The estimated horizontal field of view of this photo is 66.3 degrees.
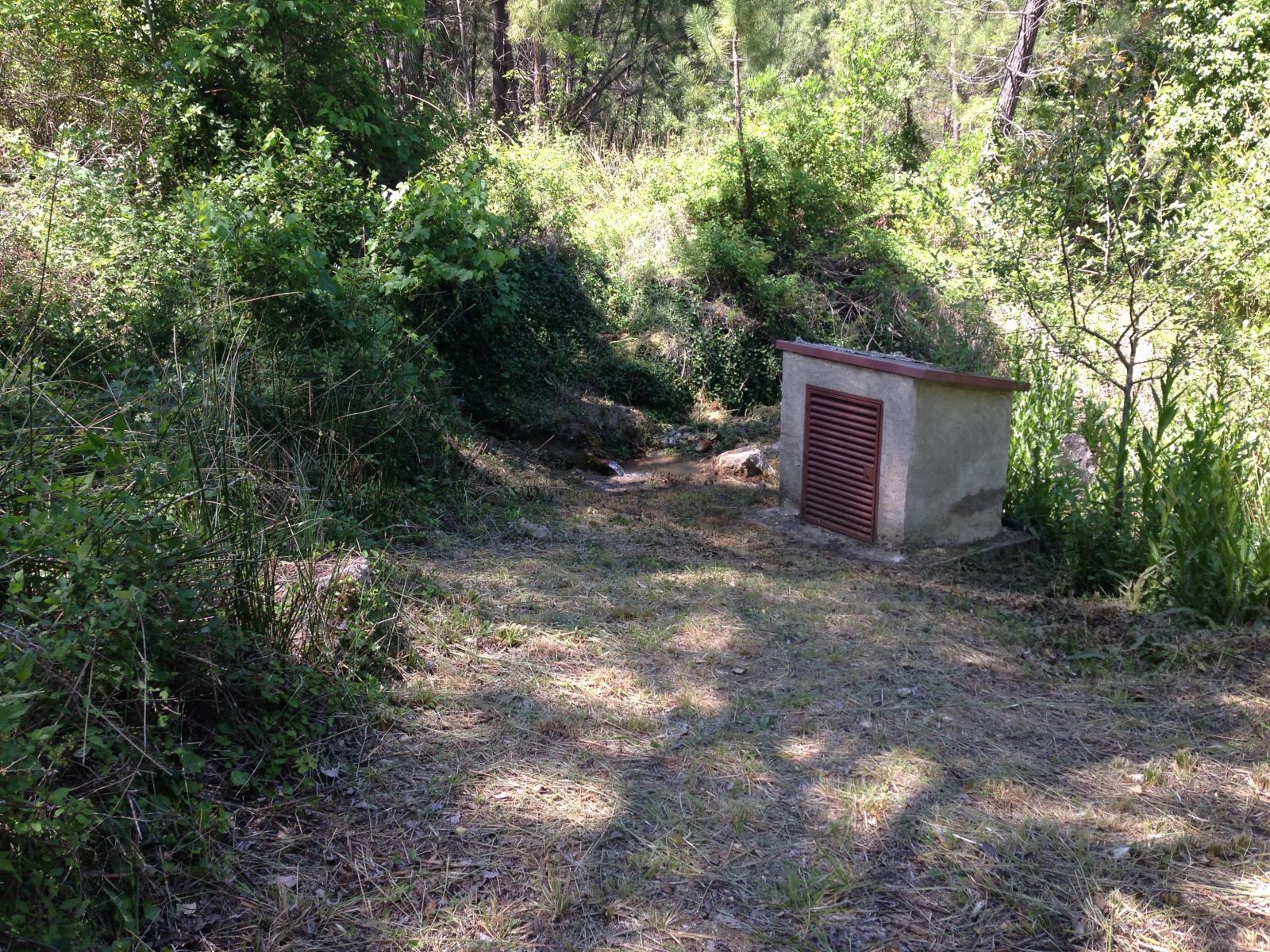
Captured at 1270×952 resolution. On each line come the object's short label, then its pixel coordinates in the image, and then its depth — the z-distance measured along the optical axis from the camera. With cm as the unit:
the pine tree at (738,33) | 1327
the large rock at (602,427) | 1015
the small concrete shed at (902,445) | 669
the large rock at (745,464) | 940
